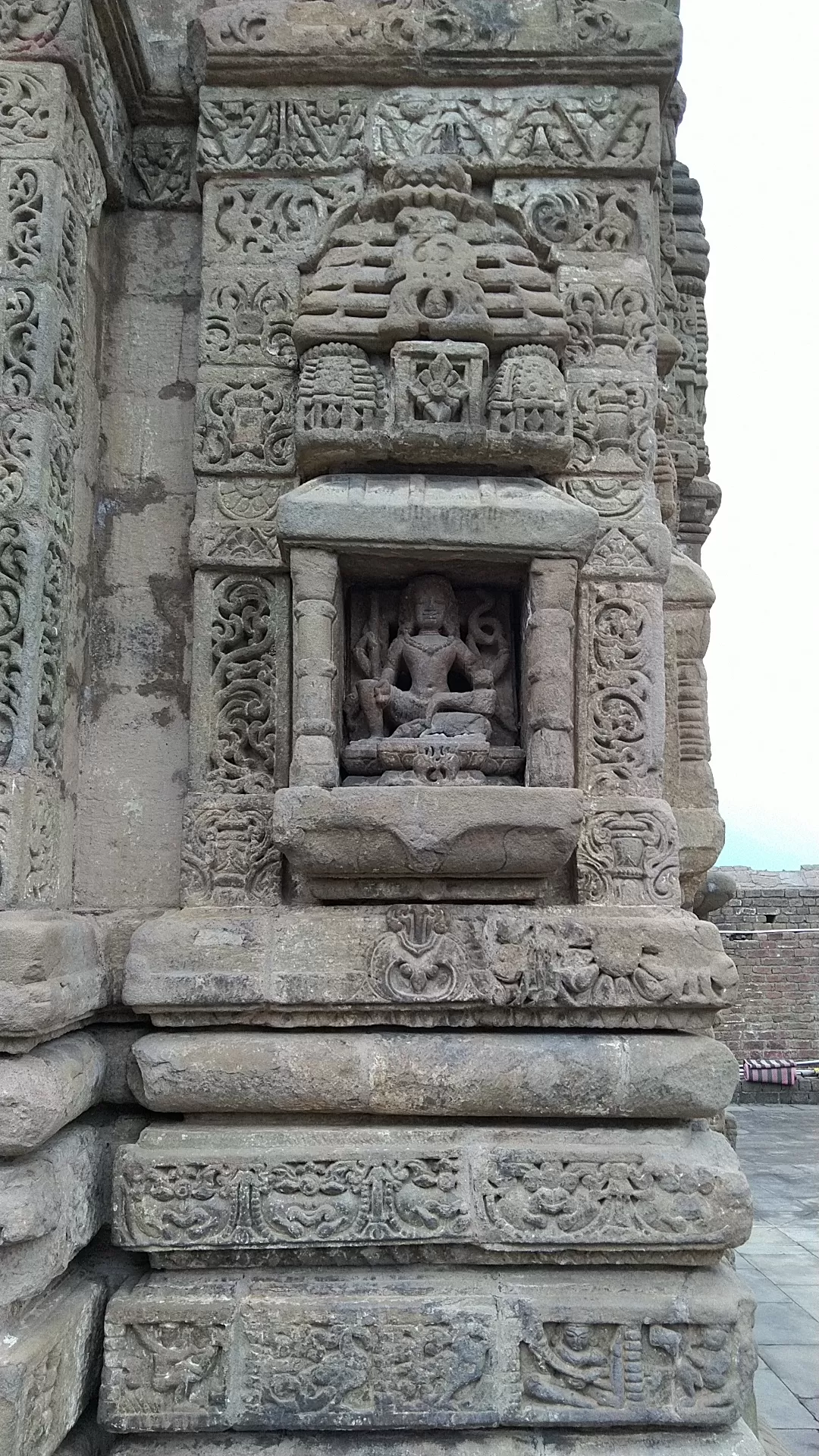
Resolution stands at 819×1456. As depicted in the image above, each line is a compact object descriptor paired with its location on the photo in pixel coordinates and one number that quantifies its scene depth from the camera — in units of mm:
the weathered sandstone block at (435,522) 3279
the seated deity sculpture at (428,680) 3393
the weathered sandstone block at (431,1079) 3059
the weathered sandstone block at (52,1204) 2674
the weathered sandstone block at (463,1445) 2881
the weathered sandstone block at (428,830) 3082
